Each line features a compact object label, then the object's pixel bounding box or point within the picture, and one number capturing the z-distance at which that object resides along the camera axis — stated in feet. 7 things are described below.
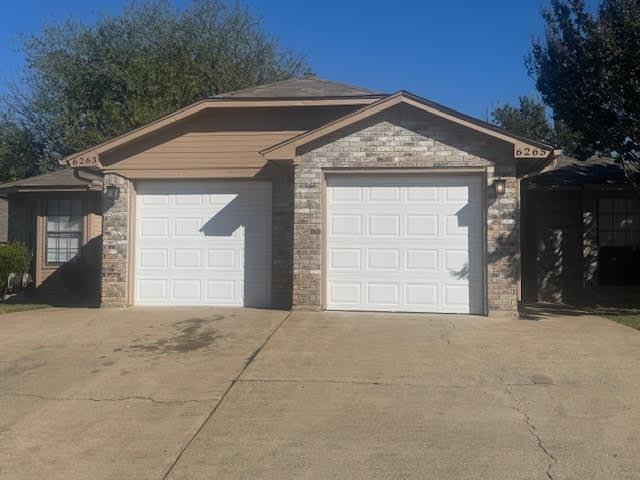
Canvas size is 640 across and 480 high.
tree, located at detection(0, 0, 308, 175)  80.84
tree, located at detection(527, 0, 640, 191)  33.45
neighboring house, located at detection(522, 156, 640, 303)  44.60
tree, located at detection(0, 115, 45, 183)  88.22
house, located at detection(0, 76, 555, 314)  33.27
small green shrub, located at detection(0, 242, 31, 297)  46.09
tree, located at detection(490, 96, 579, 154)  115.44
